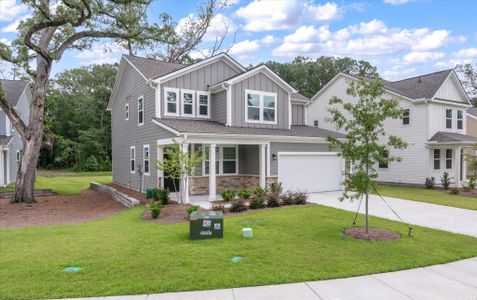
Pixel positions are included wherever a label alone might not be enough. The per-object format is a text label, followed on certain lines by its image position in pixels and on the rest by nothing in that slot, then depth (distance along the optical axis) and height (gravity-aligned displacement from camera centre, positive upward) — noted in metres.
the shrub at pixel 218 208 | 11.39 -1.86
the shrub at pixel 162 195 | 13.38 -1.71
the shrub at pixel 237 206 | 11.84 -1.88
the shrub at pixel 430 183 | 20.88 -1.96
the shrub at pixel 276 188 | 14.71 -1.58
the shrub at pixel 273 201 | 12.77 -1.83
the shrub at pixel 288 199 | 13.17 -1.85
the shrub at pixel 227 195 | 13.83 -1.75
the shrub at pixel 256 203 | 12.34 -1.86
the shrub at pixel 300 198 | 13.42 -1.82
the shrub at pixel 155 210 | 10.75 -1.82
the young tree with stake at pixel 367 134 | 8.33 +0.40
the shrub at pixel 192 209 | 9.91 -1.66
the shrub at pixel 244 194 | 13.90 -1.72
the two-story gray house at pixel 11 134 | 21.57 +1.13
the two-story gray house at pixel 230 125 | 16.27 +1.26
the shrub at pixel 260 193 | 13.14 -1.62
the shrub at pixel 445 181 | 20.59 -1.83
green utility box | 7.89 -1.71
